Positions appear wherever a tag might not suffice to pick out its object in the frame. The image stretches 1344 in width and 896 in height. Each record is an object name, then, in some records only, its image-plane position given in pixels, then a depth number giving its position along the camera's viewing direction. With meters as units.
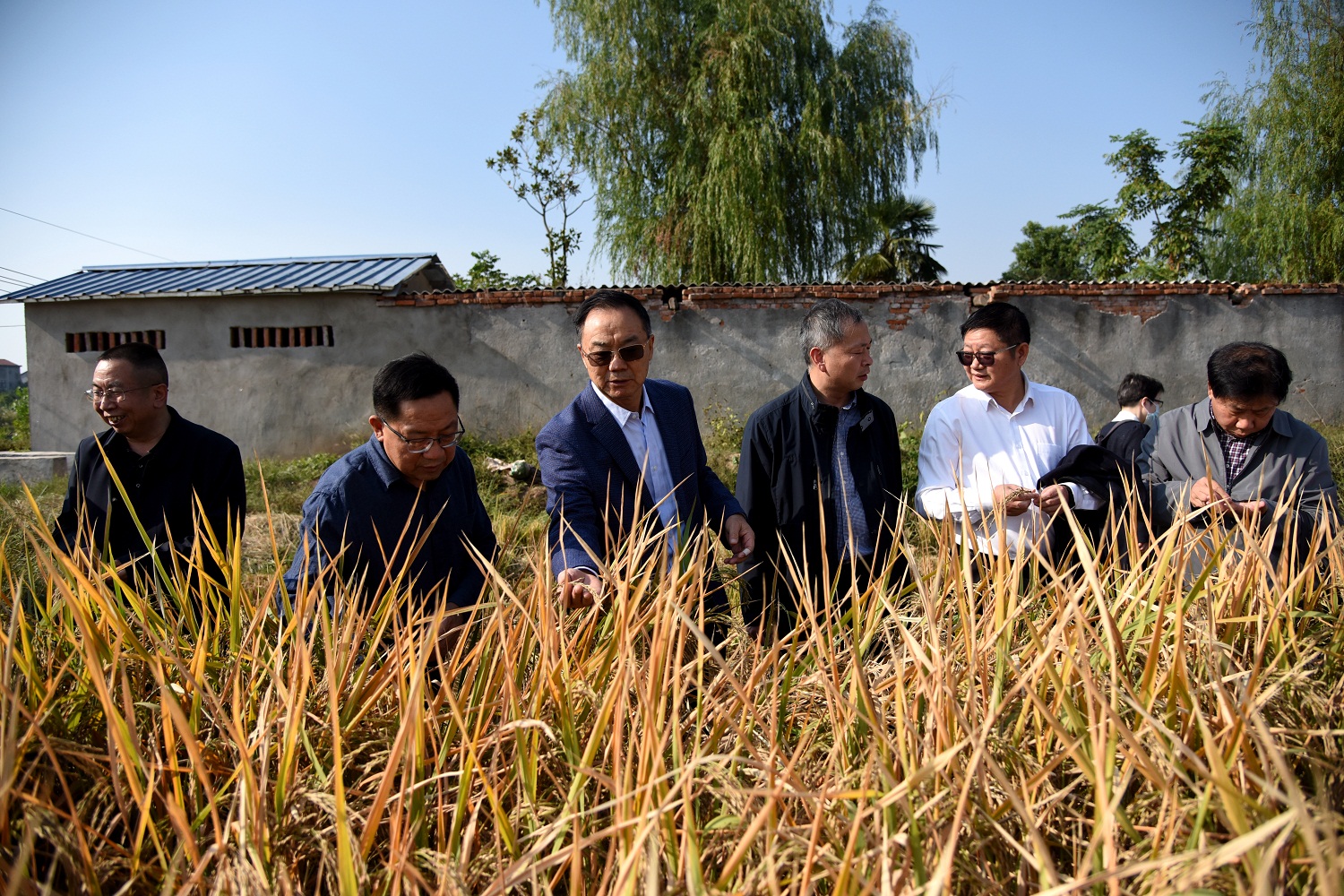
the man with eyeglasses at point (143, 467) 2.38
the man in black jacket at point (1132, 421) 2.88
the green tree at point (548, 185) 16.30
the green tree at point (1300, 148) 13.55
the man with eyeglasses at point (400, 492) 1.86
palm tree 16.66
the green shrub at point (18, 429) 12.87
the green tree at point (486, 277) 17.53
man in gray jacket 2.35
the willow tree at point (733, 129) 13.82
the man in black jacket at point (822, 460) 2.49
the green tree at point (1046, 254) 32.62
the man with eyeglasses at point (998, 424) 2.55
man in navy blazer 2.14
